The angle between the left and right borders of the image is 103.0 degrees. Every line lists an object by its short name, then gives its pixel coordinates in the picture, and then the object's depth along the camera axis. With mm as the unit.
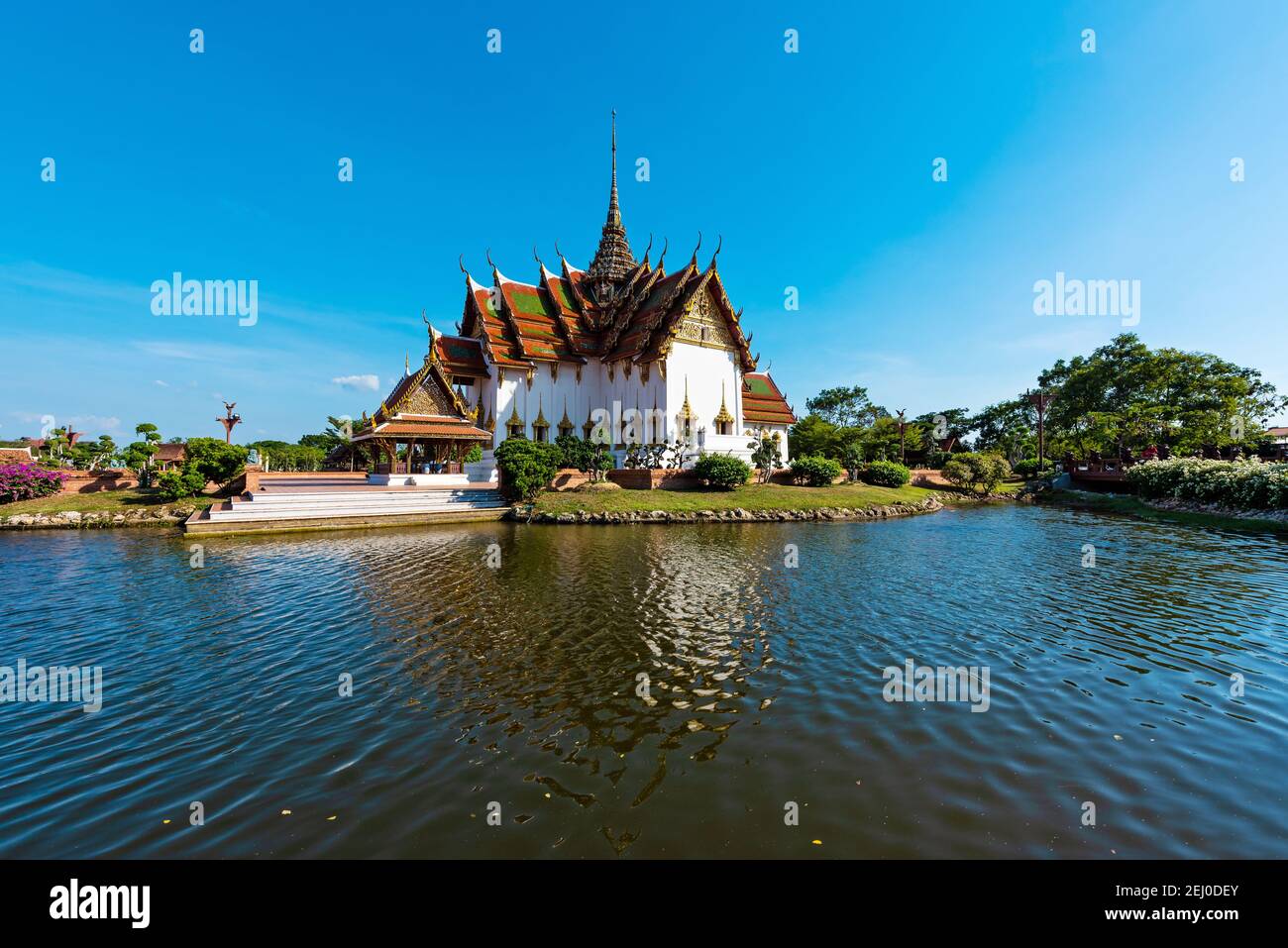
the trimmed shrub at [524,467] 23047
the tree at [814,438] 40906
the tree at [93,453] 33497
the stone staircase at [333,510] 17977
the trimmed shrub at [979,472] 35906
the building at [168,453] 40762
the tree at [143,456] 23359
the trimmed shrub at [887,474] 33281
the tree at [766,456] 29812
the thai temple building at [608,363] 31281
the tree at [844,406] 69375
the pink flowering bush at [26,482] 20203
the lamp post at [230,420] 24066
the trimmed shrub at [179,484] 20875
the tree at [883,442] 44794
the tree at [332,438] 38656
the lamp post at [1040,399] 40188
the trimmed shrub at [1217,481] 20750
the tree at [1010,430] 50594
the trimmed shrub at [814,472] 29953
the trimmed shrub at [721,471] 26359
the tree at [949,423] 57478
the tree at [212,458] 21391
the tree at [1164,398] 35875
